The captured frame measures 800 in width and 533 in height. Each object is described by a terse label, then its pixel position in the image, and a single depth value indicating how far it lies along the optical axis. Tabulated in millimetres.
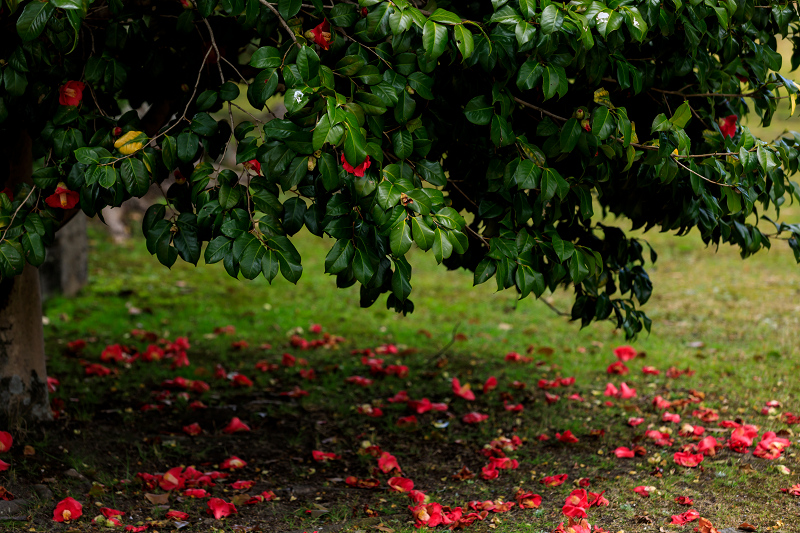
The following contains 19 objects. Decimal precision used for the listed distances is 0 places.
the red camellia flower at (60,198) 4754
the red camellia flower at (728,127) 5343
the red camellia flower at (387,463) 6672
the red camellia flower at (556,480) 6281
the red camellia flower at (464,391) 8508
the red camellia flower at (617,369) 9344
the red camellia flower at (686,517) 5320
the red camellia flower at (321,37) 4336
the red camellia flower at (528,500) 5750
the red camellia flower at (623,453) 6796
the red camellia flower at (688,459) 6477
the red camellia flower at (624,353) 9789
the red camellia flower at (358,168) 3922
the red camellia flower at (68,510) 5410
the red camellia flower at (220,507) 5637
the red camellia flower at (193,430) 7430
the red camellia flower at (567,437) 7254
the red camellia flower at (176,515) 5605
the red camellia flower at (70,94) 4902
